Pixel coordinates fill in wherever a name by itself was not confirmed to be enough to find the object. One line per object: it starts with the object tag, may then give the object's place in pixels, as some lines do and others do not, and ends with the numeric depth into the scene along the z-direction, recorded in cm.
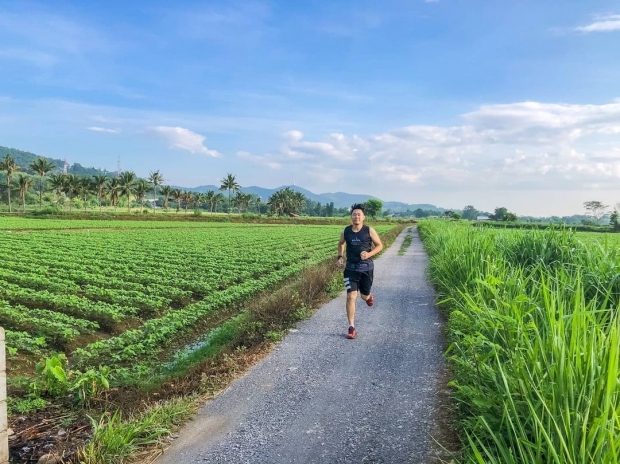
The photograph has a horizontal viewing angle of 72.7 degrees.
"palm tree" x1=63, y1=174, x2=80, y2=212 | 6638
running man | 640
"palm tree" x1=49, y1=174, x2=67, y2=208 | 6569
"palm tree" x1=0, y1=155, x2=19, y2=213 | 6117
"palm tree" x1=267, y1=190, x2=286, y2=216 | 9944
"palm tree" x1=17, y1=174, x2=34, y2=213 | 6193
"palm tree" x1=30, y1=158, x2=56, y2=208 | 6619
